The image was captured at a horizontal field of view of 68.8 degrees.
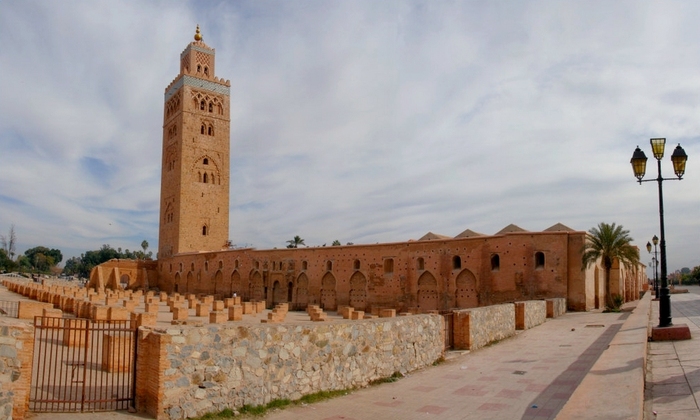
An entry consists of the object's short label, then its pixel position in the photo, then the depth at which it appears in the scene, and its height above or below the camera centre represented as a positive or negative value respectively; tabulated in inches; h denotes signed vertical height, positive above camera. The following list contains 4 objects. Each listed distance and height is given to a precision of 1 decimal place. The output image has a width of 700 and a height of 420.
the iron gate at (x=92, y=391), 222.1 -68.1
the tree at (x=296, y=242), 2273.6 +57.2
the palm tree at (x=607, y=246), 888.5 +22.2
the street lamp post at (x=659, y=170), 371.2 +66.4
